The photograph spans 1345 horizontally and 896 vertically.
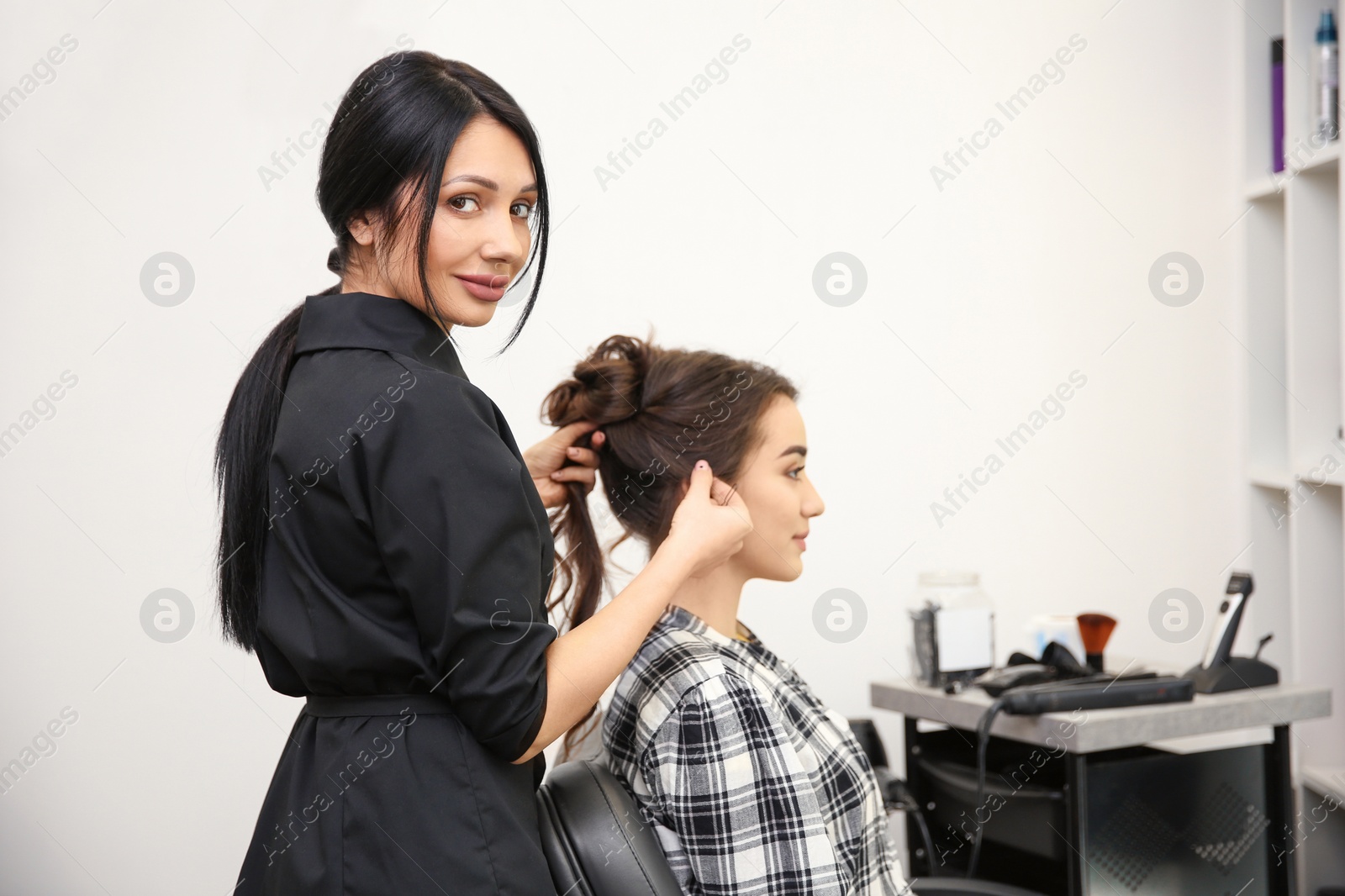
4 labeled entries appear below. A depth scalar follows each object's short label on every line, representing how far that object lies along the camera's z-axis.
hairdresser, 0.93
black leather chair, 1.06
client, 1.20
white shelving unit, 2.29
